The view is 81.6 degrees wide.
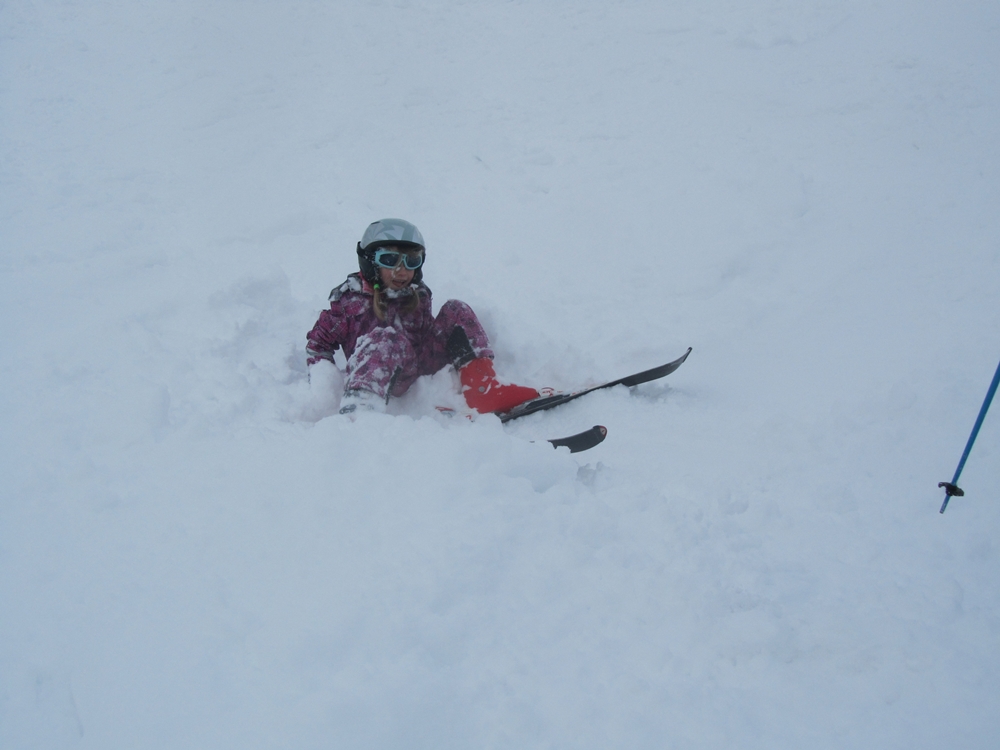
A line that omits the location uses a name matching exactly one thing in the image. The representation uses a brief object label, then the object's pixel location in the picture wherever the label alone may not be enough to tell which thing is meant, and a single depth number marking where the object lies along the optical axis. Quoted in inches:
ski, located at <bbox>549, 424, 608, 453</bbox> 119.3
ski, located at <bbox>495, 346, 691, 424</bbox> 148.7
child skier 144.1
